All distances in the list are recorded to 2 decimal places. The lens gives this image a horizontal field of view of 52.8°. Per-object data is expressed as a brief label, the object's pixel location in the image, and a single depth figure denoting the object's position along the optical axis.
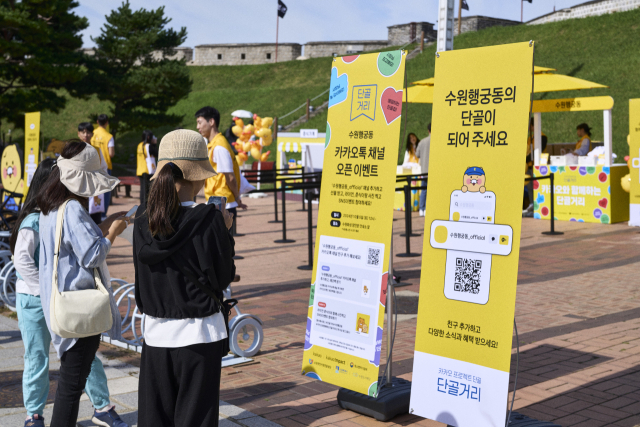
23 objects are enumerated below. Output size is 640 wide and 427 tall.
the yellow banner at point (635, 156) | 10.91
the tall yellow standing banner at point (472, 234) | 3.13
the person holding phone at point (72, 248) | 3.24
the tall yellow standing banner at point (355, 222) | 3.79
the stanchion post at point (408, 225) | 9.45
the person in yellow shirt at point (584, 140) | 13.79
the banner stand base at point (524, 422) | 3.48
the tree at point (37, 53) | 24.19
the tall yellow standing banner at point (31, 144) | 9.27
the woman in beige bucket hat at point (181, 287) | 2.66
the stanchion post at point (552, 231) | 10.95
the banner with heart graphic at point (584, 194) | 12.30
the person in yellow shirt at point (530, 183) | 13.43
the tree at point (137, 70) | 28.64
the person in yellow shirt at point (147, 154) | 14.91
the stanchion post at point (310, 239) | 8.68
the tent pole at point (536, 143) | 13.98
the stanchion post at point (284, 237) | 11.16
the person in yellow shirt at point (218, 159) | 6.38
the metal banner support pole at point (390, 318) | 3.98
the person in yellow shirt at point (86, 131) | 7.83
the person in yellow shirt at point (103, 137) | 10.70
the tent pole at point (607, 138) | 12.58
